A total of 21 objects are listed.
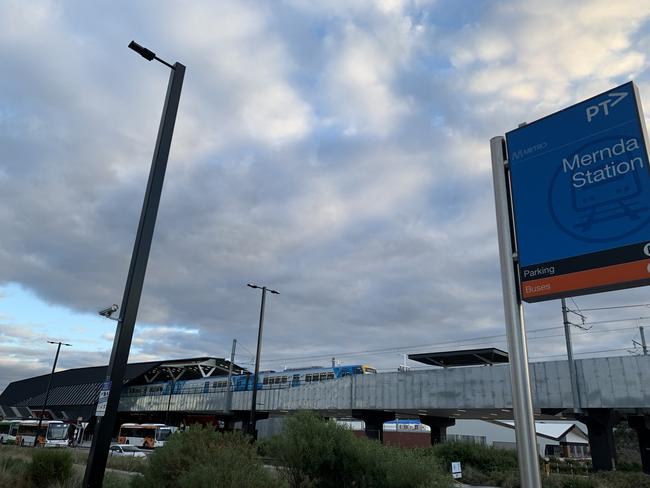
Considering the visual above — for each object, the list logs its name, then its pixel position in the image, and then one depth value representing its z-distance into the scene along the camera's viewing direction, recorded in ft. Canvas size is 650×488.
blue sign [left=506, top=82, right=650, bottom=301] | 17.48
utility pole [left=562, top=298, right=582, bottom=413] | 95.35
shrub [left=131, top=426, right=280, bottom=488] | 25.95
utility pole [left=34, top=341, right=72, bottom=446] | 161.83
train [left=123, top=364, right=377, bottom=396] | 149.28
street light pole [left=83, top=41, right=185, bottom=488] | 26.99
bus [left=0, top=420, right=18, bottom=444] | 180.58
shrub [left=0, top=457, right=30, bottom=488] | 36.39
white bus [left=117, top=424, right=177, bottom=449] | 166.81
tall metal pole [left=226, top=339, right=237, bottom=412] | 168.88
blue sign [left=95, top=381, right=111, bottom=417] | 27.78
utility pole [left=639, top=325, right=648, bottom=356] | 104.85
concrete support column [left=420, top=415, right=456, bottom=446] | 155.22
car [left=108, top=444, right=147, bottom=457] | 125.34
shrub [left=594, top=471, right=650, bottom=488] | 71.12
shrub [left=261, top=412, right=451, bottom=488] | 36.68
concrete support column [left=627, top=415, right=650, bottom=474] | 109.60
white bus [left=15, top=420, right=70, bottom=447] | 164.25
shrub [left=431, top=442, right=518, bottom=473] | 92.37
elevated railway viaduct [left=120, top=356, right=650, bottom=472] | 94.27
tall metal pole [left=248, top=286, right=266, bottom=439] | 104.14
